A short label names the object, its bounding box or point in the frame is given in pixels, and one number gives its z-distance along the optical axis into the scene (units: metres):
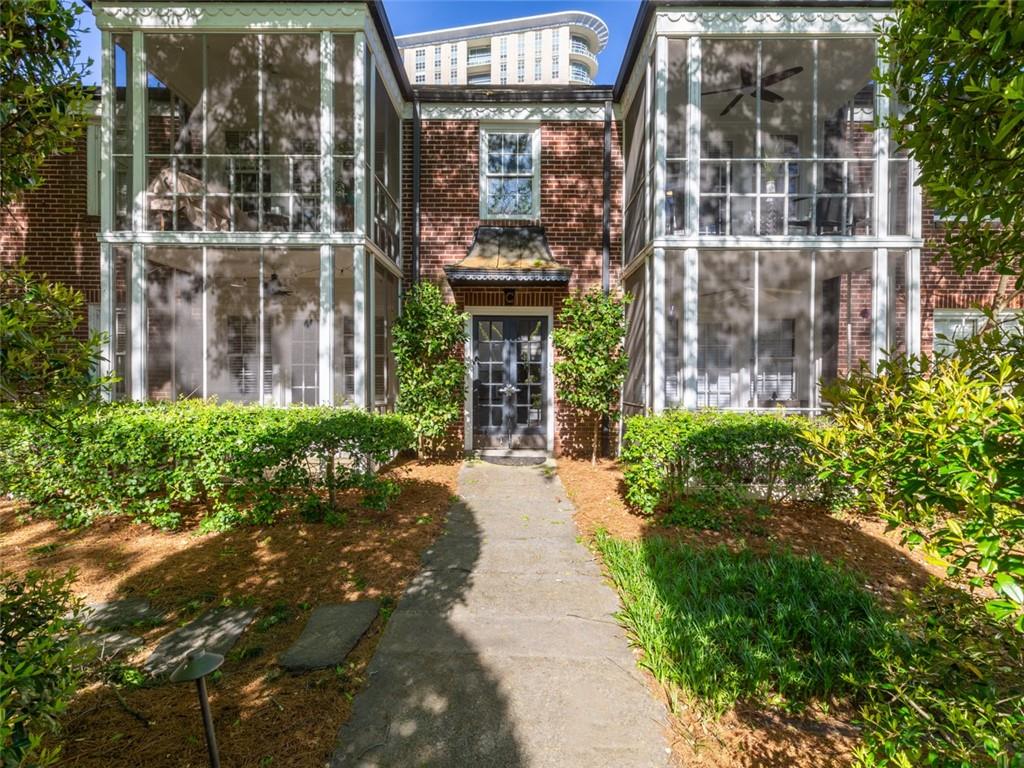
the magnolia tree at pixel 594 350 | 8.11
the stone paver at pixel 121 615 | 3.38
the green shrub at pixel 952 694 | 1.28
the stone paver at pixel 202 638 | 2.93
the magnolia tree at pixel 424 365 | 8.02
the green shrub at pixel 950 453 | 1.26
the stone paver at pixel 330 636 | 2.90
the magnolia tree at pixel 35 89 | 1.99
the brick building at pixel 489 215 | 6.86
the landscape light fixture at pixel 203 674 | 1.70
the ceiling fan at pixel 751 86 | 7.59
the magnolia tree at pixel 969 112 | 1.51
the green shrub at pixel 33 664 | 1.42
